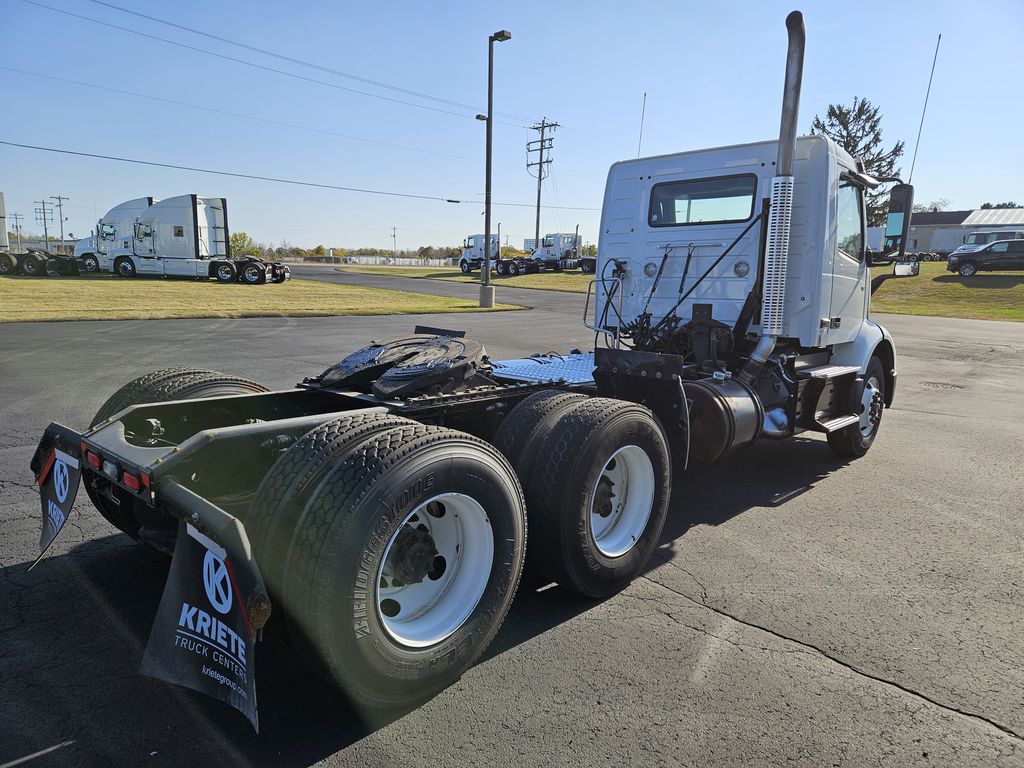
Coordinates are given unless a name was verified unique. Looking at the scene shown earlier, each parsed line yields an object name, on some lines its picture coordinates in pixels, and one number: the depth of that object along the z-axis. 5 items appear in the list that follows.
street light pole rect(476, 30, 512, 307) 22.39
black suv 36.12
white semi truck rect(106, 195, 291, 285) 32.00
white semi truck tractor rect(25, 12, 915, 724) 2.32
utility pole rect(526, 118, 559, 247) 70.94
